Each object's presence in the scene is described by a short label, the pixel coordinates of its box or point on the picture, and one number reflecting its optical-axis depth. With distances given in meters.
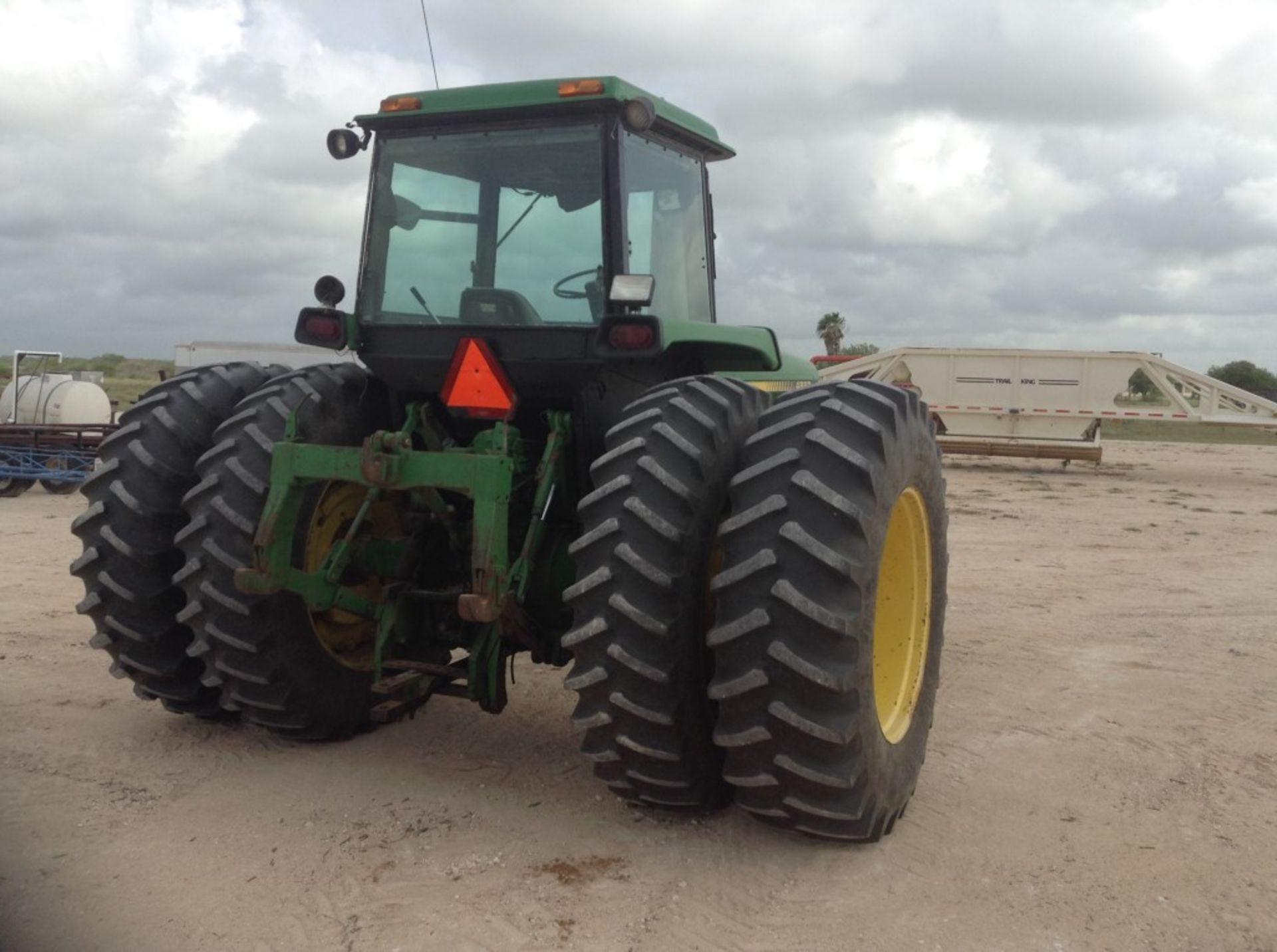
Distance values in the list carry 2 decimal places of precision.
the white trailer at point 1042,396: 19.58
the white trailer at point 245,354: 21.23
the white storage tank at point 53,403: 16.52
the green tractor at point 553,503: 3.53
